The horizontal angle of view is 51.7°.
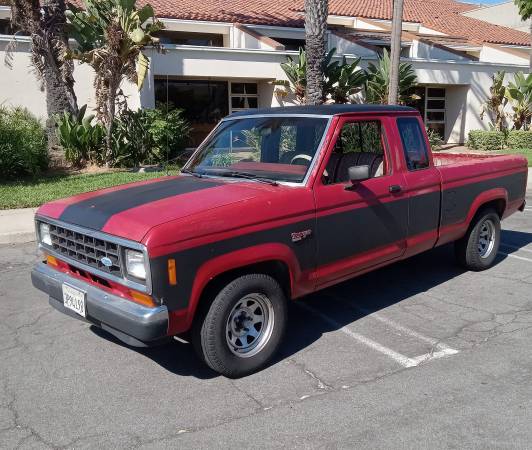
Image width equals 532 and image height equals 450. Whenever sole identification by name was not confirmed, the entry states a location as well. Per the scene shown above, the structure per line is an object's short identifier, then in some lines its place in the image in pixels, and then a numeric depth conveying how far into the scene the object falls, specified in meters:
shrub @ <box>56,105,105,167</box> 13.66
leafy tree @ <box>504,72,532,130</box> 21.92
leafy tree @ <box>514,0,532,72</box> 22.30
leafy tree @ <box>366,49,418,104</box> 19.05
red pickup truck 3.52
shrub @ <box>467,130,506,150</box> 21.20
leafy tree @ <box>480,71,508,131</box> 22.50
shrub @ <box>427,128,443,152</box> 20.40
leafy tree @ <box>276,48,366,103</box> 18.06
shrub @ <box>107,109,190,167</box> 14.26
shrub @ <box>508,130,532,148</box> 21.45
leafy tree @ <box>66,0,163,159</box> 12.63
